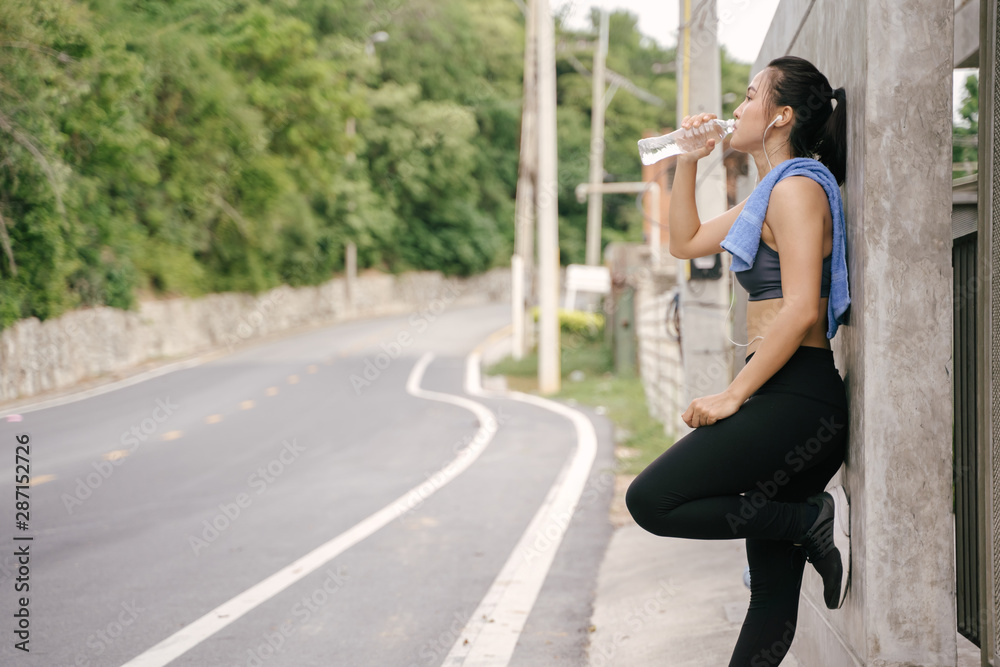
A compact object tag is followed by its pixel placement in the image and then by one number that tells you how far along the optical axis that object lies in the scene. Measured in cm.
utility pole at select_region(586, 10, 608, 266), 3525
